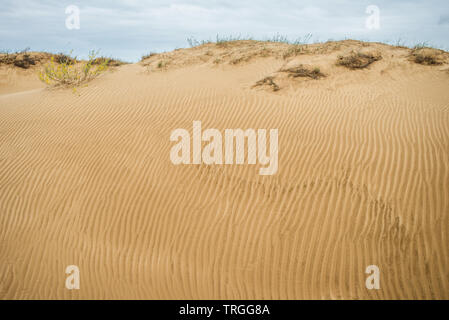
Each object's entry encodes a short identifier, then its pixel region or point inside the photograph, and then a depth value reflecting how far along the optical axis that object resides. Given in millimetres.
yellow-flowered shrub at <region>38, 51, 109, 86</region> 8680
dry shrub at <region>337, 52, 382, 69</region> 8227
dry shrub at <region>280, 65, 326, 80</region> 7578
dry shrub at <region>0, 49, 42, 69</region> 17481
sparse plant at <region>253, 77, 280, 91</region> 6993
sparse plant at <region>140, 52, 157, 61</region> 12922
